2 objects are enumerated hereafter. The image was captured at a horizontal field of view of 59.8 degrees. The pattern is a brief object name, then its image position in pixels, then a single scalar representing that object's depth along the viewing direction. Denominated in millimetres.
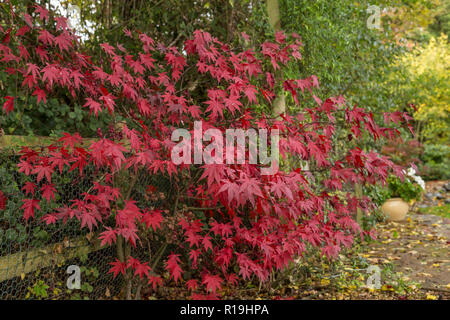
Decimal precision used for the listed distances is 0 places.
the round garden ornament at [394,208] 6221
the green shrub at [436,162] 10227
